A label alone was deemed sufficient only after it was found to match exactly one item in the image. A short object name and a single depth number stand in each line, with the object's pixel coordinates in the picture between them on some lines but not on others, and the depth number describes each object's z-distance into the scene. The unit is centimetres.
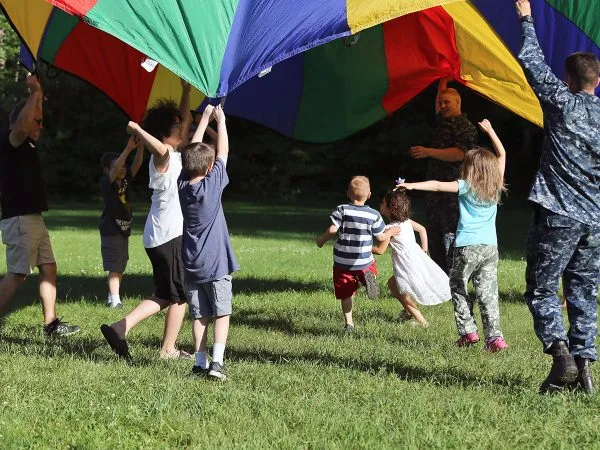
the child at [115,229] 1693
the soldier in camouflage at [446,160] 1482
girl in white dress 1455
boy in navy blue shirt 1052
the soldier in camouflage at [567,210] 973
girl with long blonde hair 1257
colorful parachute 1131
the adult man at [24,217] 1359
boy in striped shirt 1448
